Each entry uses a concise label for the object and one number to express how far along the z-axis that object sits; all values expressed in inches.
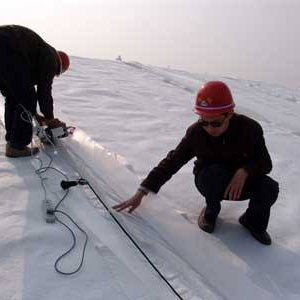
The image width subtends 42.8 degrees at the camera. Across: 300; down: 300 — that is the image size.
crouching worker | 62.1
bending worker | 85.4
